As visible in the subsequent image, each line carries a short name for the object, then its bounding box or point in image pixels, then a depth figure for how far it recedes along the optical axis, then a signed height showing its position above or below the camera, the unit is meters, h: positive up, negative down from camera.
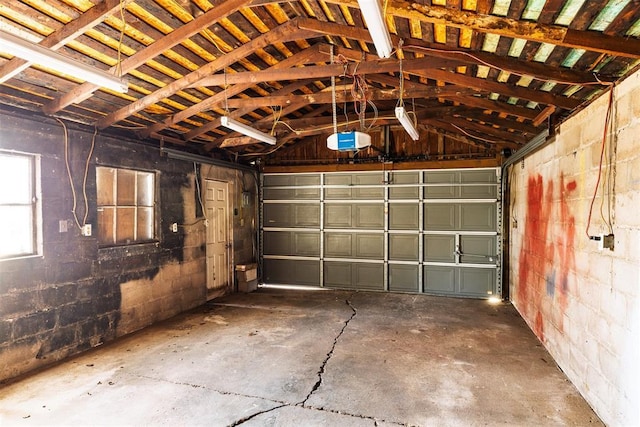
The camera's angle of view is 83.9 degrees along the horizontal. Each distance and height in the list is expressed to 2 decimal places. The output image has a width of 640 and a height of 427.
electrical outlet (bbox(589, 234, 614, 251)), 2.54 -0.22
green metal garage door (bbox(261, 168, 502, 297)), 6.27 -0.36
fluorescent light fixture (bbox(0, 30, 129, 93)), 2.03 +0.97
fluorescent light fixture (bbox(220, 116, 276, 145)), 3.87 +1.00
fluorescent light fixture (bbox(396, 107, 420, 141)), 3.34 +0.94
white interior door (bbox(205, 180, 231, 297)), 6.19 -0.45
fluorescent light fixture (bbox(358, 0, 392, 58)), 1.74 +1.01
